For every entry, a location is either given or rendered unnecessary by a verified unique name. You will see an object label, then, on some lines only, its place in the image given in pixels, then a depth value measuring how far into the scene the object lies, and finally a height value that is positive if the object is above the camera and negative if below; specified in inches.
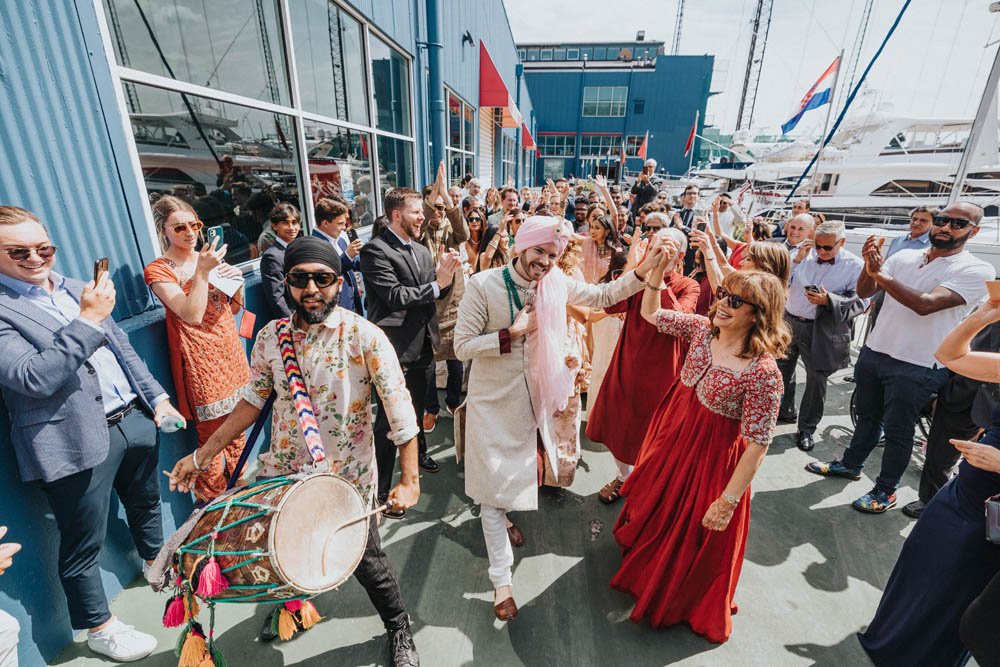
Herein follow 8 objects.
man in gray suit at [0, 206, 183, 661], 64.0 -36.7
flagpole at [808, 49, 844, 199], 310.6 +65.6
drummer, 68.7 -32.1
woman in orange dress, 91.9 -32.2
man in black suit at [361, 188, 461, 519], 114.3 -27.2
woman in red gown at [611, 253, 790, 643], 76.0 -50.8
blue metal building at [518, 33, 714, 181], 1400.1 +226.6
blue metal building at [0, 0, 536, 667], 73.9 +12.8
